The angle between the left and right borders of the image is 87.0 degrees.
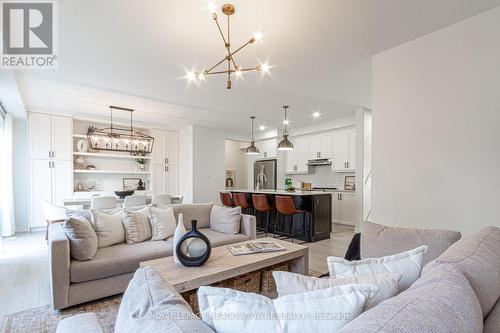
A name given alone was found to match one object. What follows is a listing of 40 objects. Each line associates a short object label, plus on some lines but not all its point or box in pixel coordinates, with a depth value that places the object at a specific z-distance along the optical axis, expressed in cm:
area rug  202
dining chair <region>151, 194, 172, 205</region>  520
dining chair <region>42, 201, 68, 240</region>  409
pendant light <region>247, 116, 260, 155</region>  617
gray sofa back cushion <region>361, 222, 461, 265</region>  157
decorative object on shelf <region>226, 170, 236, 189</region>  942
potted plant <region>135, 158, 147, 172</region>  715
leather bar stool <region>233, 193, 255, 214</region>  548
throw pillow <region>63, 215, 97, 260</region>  239
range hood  679
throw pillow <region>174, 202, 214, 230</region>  357
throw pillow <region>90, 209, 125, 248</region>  279
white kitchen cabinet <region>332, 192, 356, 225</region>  610
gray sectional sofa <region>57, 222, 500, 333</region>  60
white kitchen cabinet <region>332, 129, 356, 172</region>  629
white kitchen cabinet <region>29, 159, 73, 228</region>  548
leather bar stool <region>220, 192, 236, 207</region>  588
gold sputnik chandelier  219
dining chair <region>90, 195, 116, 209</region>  463
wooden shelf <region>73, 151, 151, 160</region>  610
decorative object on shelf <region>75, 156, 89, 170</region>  628
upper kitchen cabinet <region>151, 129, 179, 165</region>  717
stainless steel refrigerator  783
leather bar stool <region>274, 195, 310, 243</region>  447
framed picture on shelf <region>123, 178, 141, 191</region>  697
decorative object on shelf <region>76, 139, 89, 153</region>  621
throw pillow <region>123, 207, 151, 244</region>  297
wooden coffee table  177
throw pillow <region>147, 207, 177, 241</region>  313
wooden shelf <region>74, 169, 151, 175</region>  617
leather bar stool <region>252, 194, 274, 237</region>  496
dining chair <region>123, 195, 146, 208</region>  486
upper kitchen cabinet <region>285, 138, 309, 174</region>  737
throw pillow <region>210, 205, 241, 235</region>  350
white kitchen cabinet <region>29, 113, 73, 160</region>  547
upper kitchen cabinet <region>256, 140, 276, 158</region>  793
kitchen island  475
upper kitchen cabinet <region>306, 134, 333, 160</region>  679
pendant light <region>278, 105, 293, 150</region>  555
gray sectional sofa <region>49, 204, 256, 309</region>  223
